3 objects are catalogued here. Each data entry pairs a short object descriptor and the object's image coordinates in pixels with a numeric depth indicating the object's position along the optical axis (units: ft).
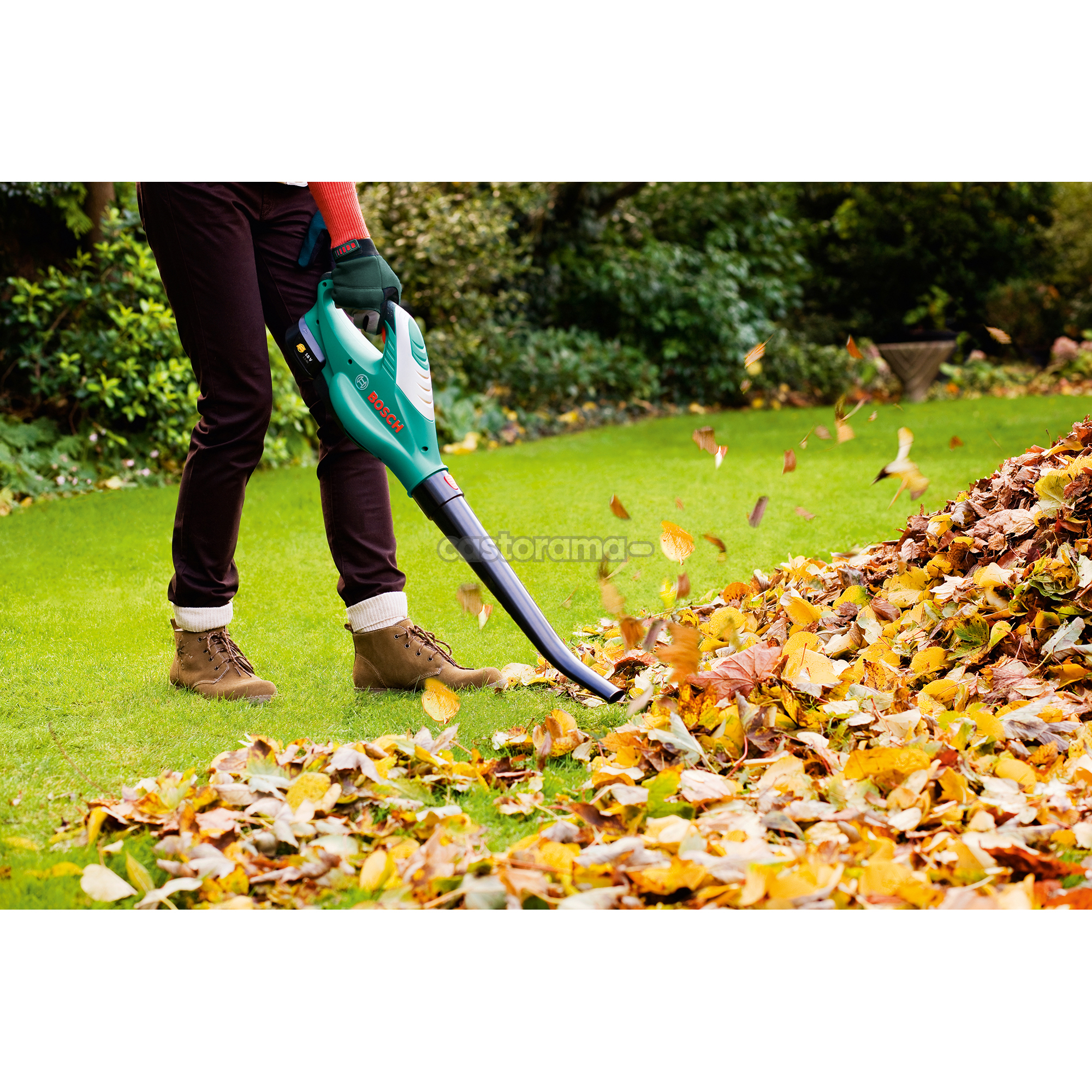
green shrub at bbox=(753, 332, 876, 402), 32.48
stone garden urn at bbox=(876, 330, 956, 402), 33.04
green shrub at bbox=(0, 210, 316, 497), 17.56
